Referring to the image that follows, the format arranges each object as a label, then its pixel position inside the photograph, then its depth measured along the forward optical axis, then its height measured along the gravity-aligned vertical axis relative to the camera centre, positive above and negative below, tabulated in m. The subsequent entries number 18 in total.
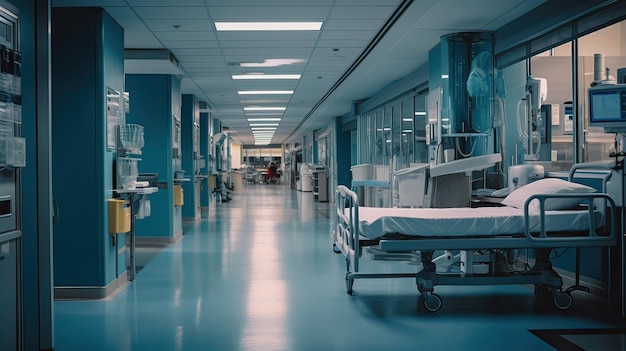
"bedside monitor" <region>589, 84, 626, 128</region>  4.55 +0.47
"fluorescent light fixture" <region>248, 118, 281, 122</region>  19.88 +1.71
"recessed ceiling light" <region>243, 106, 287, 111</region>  16.09 +1.69
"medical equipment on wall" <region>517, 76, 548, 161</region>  6.21 +0.56
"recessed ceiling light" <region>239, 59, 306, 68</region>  9.07 +1.65
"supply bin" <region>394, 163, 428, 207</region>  6.59 -0.19
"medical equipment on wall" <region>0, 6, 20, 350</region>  3.24 -0.04
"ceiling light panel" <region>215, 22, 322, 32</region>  6.77 +1.65
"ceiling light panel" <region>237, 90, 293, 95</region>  12.62 +1.67
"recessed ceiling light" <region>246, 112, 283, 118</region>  17.67 +1.70
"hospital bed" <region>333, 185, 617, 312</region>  4.77 -0.51
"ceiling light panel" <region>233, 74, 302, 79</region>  10.35 +1.65
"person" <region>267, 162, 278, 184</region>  38.53 -0.14
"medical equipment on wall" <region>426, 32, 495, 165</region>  6.95 +0.83
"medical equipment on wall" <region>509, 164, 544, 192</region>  6.15 -0.05
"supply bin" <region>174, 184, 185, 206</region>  9.69 -0.40
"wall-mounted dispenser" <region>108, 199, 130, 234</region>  5.79 -0.43
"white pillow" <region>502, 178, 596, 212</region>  5.02 -0.18
